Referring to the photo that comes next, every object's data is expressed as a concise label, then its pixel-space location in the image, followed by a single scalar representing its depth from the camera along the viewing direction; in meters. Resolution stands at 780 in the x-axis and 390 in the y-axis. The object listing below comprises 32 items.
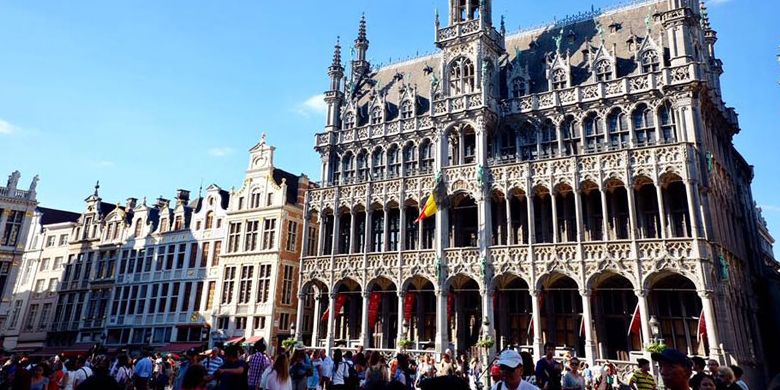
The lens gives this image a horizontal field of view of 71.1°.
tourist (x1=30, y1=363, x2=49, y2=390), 10.80
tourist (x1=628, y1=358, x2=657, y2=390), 11.08
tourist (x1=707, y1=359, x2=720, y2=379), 9.70
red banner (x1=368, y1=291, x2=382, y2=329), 33.22
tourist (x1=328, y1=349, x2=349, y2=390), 13.47
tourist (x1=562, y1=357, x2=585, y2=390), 10.65
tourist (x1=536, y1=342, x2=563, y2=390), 10.82
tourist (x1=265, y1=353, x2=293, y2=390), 9.22
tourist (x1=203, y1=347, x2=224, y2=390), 11.87
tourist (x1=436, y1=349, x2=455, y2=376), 14.52
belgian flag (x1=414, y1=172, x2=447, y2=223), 31.23
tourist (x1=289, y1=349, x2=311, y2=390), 12.16
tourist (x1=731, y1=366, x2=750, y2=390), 9.67
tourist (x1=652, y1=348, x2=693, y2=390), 4.75
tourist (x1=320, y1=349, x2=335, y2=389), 15.13
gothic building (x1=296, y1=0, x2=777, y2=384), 26.39
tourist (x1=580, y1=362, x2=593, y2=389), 21.81
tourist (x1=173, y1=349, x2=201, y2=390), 11.33
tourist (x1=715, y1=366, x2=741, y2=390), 7.91
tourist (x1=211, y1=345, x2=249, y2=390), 10.23
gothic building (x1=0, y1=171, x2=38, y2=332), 46.00
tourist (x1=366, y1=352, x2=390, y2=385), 11.35
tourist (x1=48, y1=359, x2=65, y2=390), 13.25
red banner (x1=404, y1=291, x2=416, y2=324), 31.84
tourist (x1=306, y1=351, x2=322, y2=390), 14.93
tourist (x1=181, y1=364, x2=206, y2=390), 5.58
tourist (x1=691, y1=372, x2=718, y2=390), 6.20
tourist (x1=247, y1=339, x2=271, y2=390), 11.57
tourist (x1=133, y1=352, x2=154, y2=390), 13.59
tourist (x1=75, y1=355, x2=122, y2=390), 3.83
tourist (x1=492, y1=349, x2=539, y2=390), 5.95
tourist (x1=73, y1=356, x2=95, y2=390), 12.88
